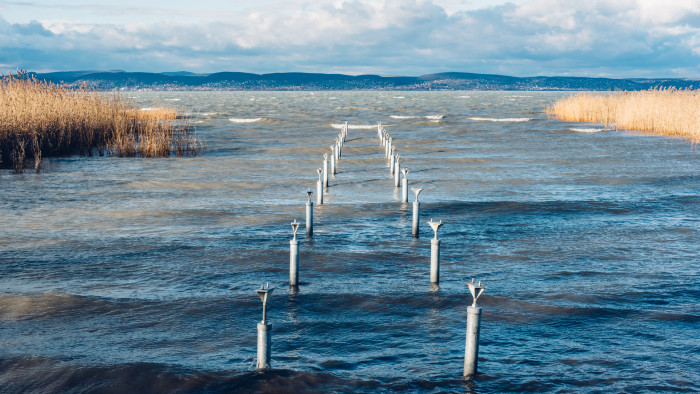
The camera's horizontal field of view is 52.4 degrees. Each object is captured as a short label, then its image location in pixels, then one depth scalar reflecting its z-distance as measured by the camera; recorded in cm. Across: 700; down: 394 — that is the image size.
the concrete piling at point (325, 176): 1900
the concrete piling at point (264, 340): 636
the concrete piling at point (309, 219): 1265
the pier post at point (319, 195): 1675
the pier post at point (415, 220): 1250
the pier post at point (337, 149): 2520
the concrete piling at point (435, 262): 938
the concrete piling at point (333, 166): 2331
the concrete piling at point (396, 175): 1977
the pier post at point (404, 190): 1667
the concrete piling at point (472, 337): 636
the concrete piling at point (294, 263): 921
